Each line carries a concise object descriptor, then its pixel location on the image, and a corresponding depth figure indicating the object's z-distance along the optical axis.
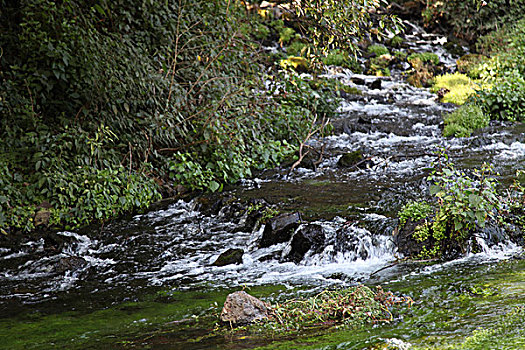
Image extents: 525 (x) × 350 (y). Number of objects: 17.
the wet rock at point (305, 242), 11.40
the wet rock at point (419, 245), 10.23
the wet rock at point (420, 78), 36.84
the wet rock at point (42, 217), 14.09
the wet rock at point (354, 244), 11.12
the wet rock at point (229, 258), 11.41
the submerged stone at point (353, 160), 18.95
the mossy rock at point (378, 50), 43.59
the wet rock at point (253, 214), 13.81
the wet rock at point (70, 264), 11.49
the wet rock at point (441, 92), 31.24
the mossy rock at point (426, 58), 41.06
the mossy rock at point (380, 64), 39.62
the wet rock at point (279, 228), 12.28
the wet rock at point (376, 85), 35.28
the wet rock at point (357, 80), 36.44
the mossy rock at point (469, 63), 35.82
